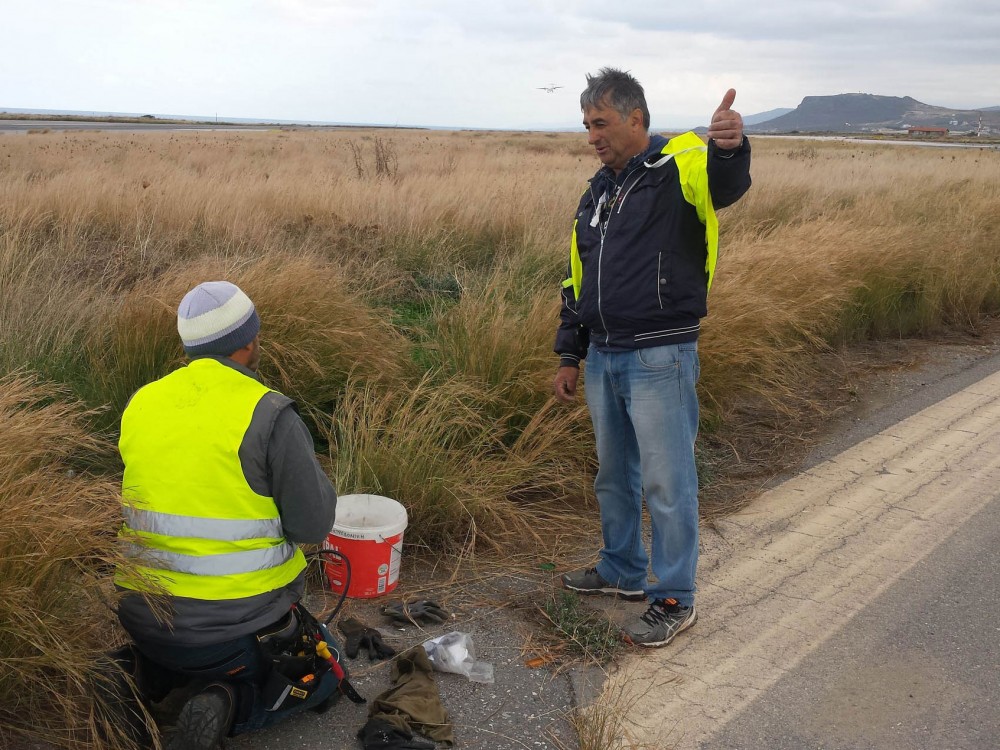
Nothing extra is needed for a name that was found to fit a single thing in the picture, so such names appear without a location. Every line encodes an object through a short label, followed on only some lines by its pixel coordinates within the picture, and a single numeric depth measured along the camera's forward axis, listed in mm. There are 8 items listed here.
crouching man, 2594
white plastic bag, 3268
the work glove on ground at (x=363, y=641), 3348
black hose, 3164
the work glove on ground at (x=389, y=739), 2780
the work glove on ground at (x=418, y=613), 3625
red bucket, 3693
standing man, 3348
